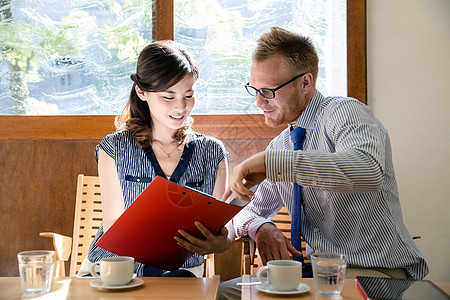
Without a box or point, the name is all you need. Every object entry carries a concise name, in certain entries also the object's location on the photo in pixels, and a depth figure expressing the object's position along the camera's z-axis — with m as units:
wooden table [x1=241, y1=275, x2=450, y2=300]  1.13
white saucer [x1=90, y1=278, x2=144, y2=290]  1.24
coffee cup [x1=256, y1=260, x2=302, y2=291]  1.16
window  2.93
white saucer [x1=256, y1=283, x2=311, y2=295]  1.15
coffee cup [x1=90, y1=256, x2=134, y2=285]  1.25
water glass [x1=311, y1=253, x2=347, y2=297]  1.12
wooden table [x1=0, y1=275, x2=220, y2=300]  1.20
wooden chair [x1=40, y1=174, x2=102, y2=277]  2.61
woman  2.01
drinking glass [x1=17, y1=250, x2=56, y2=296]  1.19
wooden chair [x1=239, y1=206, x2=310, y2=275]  2.11
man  1.43
